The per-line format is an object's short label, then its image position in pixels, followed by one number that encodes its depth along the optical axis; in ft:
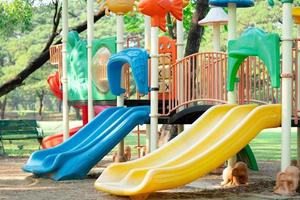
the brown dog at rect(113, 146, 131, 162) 47.85
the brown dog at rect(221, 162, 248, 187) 36.08
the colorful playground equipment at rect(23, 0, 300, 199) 31.17
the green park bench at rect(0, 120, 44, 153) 63.14
